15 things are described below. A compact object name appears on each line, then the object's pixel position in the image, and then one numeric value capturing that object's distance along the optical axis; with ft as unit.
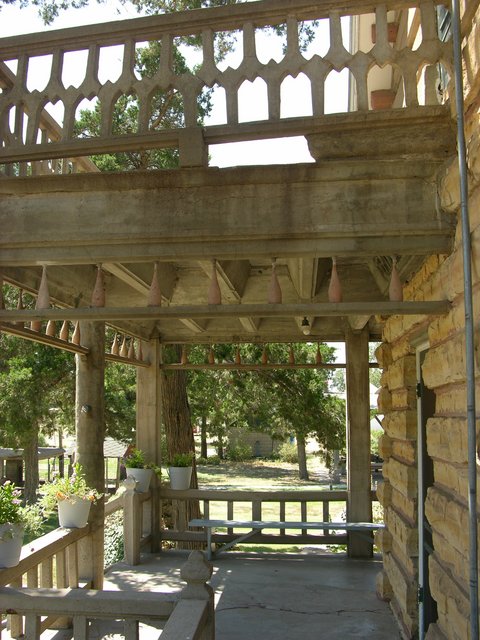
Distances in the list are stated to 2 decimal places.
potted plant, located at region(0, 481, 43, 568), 14.69
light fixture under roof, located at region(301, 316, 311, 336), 26.73
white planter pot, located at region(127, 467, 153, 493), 29.71
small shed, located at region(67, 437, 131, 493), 83.22
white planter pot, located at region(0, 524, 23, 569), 14.65
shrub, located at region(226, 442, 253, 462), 133.39
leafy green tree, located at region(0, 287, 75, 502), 44.09
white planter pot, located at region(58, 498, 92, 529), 19.17
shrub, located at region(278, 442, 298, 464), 132.36
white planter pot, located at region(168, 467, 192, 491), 31.60
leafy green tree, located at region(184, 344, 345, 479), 48.75
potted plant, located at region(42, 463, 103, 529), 19.22
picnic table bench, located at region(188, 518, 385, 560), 27.43
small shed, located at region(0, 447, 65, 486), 83.69
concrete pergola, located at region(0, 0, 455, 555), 12.25
